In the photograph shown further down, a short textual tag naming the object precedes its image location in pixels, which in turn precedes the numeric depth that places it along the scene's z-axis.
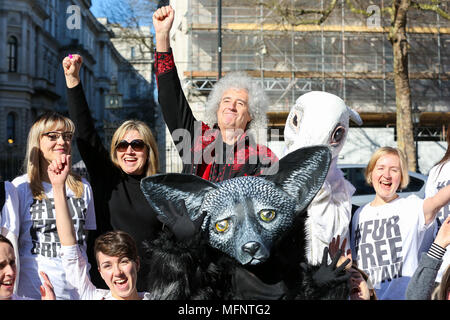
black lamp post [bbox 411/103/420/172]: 15.80
